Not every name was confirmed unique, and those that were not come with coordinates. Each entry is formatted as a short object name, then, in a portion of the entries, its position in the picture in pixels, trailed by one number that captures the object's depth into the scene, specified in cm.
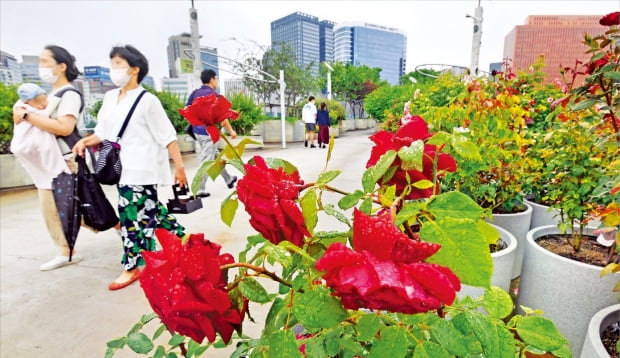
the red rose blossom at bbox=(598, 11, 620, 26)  93
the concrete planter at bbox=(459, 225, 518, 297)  155
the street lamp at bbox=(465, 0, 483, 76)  972
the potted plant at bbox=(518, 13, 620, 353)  149
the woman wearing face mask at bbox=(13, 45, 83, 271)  219
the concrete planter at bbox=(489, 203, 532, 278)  215
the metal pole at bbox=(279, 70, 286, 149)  1014
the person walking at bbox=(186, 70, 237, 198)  404
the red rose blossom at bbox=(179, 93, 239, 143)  50
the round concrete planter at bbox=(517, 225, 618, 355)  149
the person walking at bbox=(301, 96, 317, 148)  927
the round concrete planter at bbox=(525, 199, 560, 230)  242
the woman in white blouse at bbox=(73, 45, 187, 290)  205
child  223
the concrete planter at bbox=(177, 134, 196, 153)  884
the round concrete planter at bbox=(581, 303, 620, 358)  102
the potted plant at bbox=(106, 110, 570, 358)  30
